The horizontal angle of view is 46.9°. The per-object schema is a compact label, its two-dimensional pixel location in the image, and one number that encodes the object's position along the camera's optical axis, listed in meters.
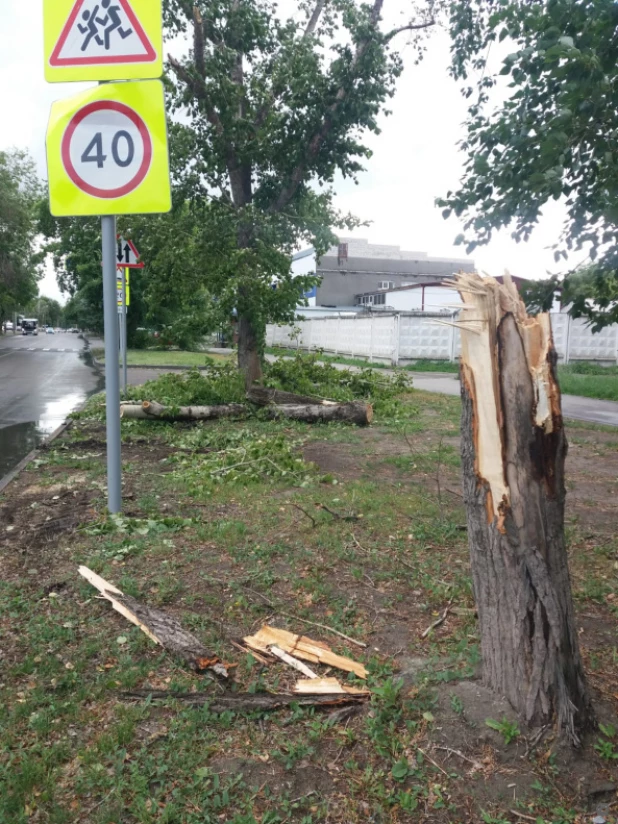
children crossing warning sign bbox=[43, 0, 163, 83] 4.80
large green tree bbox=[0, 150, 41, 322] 41.36
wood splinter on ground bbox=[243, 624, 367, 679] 3.14
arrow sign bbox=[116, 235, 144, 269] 11.48
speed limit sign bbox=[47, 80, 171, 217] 4.87
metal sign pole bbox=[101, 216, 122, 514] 5.25
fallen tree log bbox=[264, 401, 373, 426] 10.23
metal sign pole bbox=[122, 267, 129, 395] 12.79
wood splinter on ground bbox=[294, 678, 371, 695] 2.93
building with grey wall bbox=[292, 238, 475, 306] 60.69
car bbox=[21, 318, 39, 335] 103.12
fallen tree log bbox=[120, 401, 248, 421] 9.80
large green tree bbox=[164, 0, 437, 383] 11.73
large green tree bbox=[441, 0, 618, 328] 4.56
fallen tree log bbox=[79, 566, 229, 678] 3.12
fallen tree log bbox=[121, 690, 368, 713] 2.84
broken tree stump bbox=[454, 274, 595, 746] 2.54
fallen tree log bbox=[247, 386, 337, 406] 10.66
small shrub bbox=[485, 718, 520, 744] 2.50
